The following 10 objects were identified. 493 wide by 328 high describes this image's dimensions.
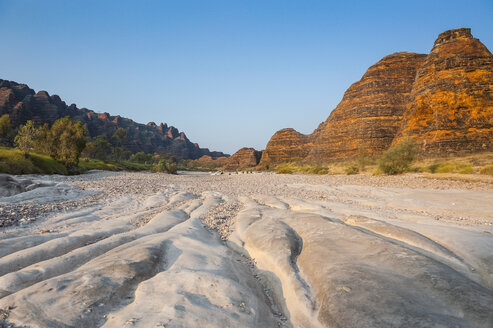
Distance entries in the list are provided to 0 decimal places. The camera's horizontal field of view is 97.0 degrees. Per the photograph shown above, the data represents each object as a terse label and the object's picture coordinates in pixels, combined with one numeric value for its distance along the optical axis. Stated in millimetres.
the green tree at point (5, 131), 76188
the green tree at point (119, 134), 104856
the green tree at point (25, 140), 27800
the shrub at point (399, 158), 25000
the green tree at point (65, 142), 28661
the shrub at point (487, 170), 18547
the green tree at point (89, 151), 64613
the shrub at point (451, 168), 20809
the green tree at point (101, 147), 82462
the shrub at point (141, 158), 104919
